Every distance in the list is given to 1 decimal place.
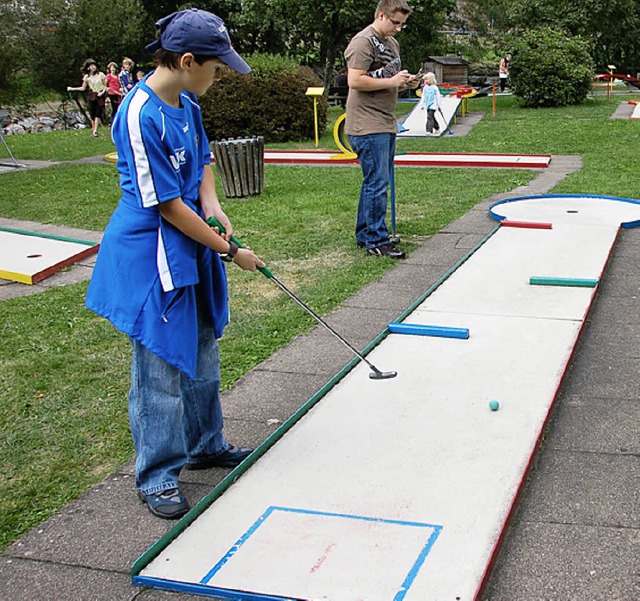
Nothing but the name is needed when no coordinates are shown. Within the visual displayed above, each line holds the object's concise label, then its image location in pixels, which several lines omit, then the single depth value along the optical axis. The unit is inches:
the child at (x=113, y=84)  721.3
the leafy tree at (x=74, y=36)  1075.9
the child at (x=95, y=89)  690.8
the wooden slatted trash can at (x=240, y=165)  341.7
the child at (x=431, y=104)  596.1
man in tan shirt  222.5
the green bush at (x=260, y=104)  589.0
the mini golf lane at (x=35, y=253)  237.5
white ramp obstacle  613.6
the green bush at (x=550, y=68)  764.6
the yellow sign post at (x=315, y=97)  536.1
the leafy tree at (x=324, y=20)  727.7
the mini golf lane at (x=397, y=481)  91.7
